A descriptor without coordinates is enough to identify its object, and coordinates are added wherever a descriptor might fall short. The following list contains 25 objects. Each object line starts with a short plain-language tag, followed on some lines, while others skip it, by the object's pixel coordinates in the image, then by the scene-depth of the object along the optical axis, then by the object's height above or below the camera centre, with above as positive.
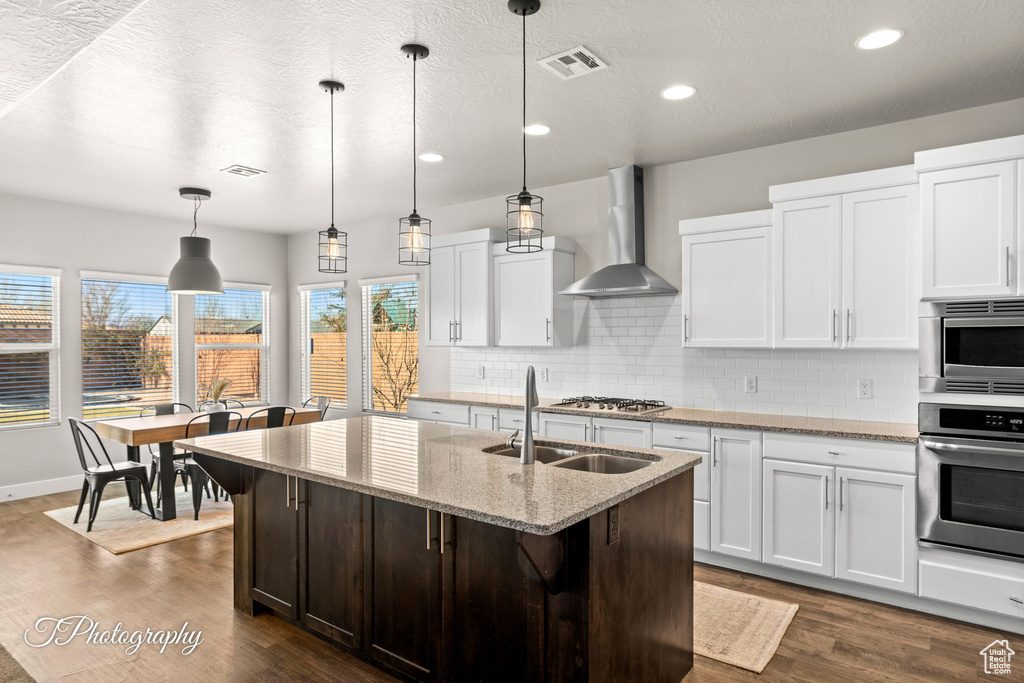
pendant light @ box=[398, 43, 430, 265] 2.74 +0.58
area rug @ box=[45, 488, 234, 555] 4.35 -1.41
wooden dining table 4.62 -0.70
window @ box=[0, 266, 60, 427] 5.47 -0.01
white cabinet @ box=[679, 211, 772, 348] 3.93 +0.42
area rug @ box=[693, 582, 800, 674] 2.80 -1.44
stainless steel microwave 2.93 -0.02
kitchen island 2.01 -0.84
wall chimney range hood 4.44 +0.80
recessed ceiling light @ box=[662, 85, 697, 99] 3.22 +1.37
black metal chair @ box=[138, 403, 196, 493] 5.43 -0.69
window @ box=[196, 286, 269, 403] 6.91 +0.02
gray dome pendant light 5.40 +0.69
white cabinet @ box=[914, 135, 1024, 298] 2.94 +0.63
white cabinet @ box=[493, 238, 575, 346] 4.94 +0.40
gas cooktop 4.34 -0.46
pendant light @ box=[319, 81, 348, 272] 3.11 +0.61
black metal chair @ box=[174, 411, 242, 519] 4.91 -1.01
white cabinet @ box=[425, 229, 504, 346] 5.29 +0.50
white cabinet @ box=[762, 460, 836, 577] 3.41 -1.01
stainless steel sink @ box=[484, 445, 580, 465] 2.93 -0.54
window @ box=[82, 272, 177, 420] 6.00 +0.00
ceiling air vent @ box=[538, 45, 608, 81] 2.79 +1.35
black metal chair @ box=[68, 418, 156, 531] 4.58 -1.01
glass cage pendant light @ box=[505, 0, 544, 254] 2.36 +0.60
